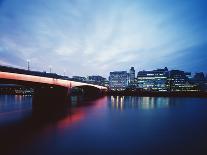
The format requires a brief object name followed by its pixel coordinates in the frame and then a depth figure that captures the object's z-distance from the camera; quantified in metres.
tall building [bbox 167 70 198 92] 184.12
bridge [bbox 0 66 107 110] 36.12
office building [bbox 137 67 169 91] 190.00
